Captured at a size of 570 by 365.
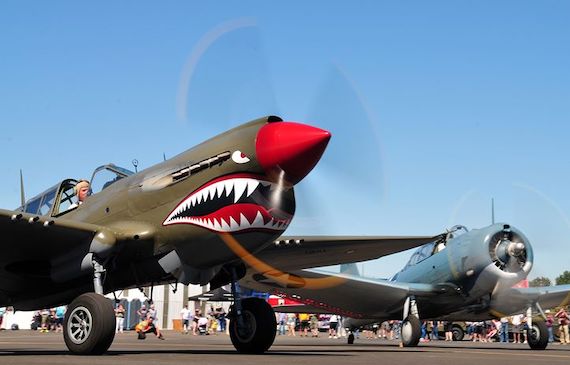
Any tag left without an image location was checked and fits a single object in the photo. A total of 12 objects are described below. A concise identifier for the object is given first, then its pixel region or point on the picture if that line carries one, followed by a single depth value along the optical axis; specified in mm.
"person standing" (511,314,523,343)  35056
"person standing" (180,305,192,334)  38969
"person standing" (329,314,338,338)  39812
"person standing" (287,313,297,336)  42594
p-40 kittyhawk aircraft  9383
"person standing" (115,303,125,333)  31562
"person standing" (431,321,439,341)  38791
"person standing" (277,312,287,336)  45494
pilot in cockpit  12093
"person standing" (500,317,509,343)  33438
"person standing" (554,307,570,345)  30116
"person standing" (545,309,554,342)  33969
